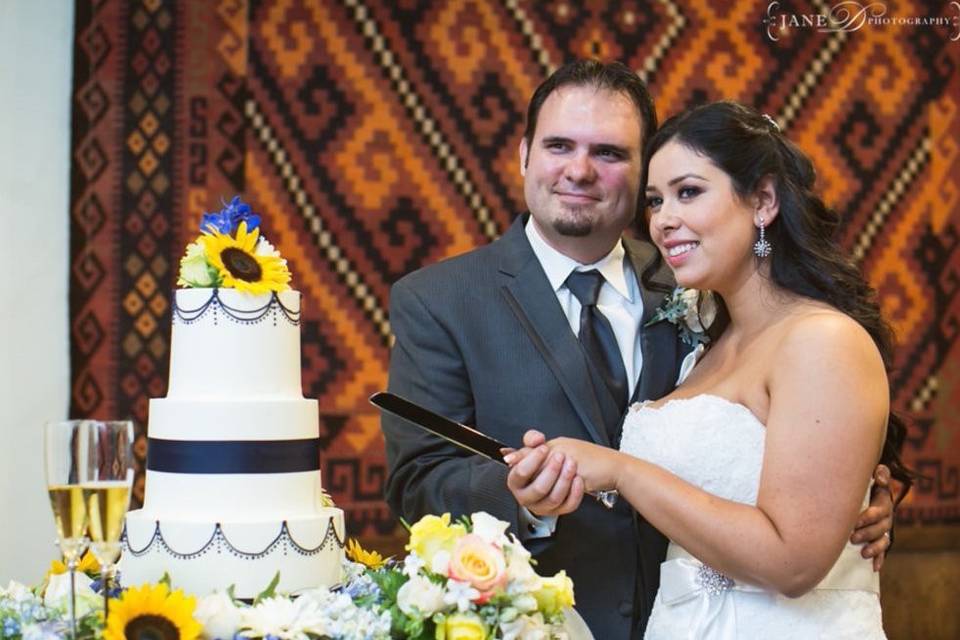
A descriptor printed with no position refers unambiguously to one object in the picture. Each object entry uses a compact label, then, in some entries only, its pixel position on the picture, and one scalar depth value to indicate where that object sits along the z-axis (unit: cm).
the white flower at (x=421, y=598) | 205
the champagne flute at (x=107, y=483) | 198
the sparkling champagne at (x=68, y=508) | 197
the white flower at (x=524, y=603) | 207
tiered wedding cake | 213
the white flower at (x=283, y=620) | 203
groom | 246
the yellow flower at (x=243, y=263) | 216
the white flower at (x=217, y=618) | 203
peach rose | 205
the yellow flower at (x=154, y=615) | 200
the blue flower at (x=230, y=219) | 218
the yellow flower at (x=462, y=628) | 204
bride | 221
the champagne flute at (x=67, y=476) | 197
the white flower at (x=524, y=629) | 206
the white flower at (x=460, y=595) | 204
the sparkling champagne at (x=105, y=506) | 198
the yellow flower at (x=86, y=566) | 221
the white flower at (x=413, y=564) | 208
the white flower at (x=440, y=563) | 206
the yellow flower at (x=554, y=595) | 210
